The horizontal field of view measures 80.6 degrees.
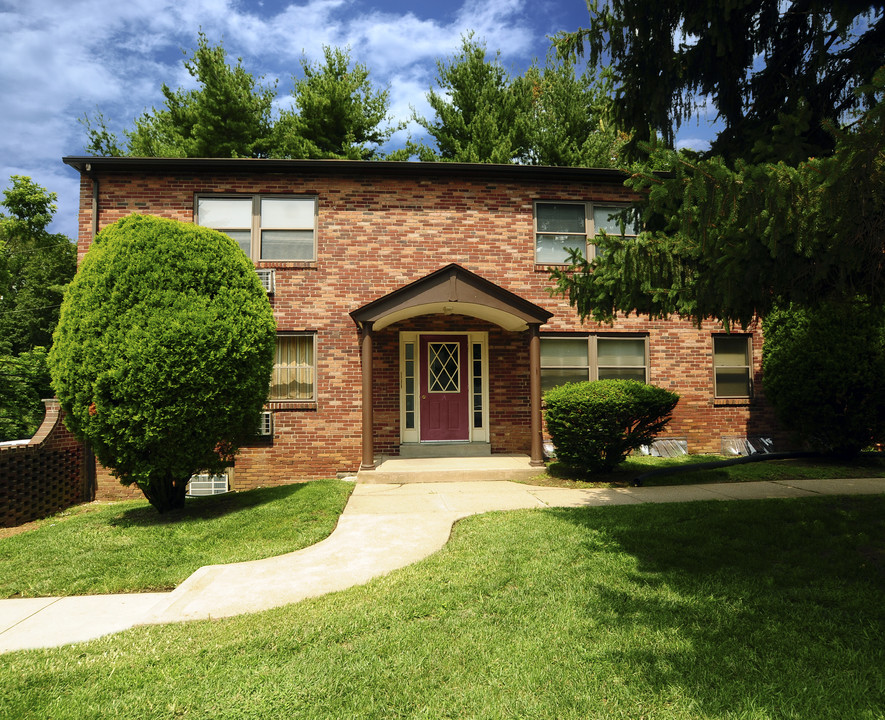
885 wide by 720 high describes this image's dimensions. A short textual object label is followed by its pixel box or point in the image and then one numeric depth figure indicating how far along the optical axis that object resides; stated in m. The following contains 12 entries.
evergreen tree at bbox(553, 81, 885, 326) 2.75
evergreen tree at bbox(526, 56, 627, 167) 20.02
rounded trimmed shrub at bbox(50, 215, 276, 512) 6.27
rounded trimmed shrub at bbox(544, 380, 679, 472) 8.16
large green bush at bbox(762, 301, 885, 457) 8.94
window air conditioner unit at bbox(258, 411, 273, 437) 9.99
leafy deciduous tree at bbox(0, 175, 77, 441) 24.98
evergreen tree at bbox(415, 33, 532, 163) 20.44
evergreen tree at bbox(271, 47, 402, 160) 19.66
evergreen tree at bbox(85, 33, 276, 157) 19.23
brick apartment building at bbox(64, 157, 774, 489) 10.18
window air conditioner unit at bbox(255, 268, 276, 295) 10.15
